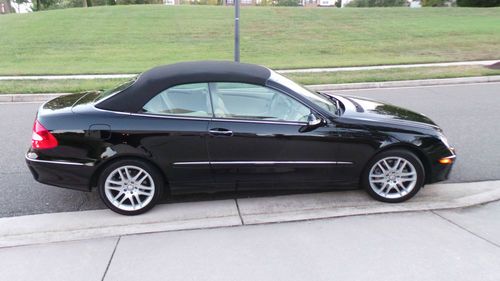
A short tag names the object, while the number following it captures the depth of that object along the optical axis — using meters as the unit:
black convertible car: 3.80
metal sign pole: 9.54
